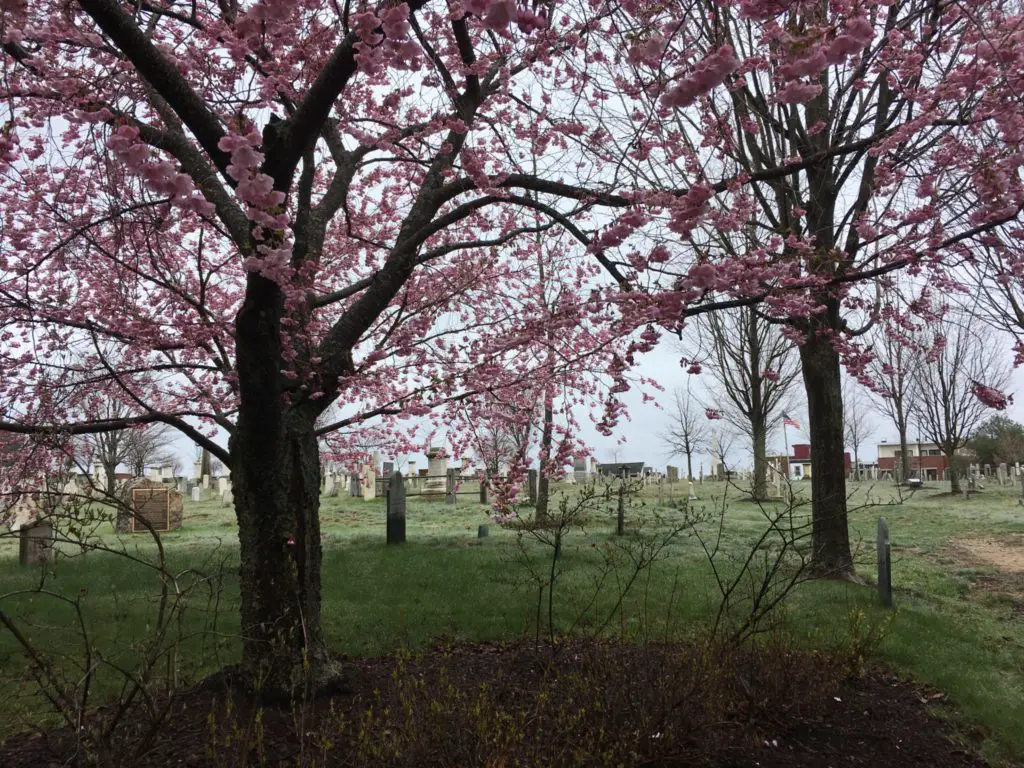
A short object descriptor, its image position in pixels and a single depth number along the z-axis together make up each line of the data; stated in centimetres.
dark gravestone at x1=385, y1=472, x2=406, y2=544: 1161
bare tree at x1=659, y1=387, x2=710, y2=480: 3055
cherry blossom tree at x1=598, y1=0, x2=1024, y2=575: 321
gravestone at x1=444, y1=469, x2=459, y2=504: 2088
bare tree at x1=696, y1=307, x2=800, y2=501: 2123
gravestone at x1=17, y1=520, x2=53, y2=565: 970
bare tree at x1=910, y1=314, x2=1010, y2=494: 2448
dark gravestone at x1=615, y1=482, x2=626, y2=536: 1293
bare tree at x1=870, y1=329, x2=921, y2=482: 2331
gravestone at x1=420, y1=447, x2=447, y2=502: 2189
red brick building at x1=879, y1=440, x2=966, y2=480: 4291
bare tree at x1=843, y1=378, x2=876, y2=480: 3812
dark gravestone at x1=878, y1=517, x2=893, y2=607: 748
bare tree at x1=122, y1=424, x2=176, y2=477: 2284
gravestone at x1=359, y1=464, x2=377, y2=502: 2305
